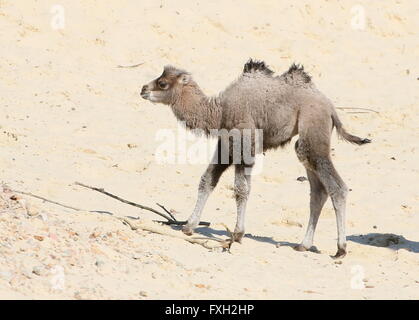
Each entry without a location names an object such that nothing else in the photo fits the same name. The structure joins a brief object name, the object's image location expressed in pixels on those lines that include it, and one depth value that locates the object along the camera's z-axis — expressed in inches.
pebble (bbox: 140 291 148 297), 636.7
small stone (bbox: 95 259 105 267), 678.3
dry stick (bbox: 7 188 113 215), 836.5
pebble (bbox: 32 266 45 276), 636.7
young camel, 855.1
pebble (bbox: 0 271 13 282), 619.8
